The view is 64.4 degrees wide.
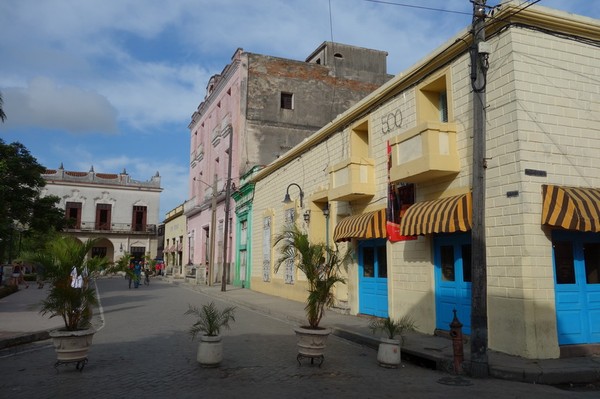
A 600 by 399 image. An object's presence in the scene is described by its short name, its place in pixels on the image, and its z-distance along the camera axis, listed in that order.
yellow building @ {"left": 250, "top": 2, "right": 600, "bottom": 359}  8.10
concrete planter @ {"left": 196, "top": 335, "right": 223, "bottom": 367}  7.46
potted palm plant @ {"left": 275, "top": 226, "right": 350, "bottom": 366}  7.84
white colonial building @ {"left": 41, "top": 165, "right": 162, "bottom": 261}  55.78
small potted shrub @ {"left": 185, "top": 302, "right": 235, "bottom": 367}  7.46
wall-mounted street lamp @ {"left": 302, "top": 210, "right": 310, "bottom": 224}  17.36
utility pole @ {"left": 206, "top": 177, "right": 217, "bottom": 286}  29.31
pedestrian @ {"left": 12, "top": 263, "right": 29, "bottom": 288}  27.73
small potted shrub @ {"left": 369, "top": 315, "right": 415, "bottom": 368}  7.77
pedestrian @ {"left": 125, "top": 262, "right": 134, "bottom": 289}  27.29
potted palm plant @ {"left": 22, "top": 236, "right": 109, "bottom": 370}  7.27
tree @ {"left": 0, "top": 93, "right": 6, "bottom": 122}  15.86
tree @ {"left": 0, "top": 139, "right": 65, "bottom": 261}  21.22
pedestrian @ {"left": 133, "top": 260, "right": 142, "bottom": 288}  27.81
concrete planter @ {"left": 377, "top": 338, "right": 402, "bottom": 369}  7.77
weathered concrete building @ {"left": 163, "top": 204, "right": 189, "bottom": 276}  44.59
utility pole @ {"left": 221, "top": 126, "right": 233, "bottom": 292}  25.52
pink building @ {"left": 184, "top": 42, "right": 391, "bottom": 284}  28.95
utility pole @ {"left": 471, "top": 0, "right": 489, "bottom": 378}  7.21
